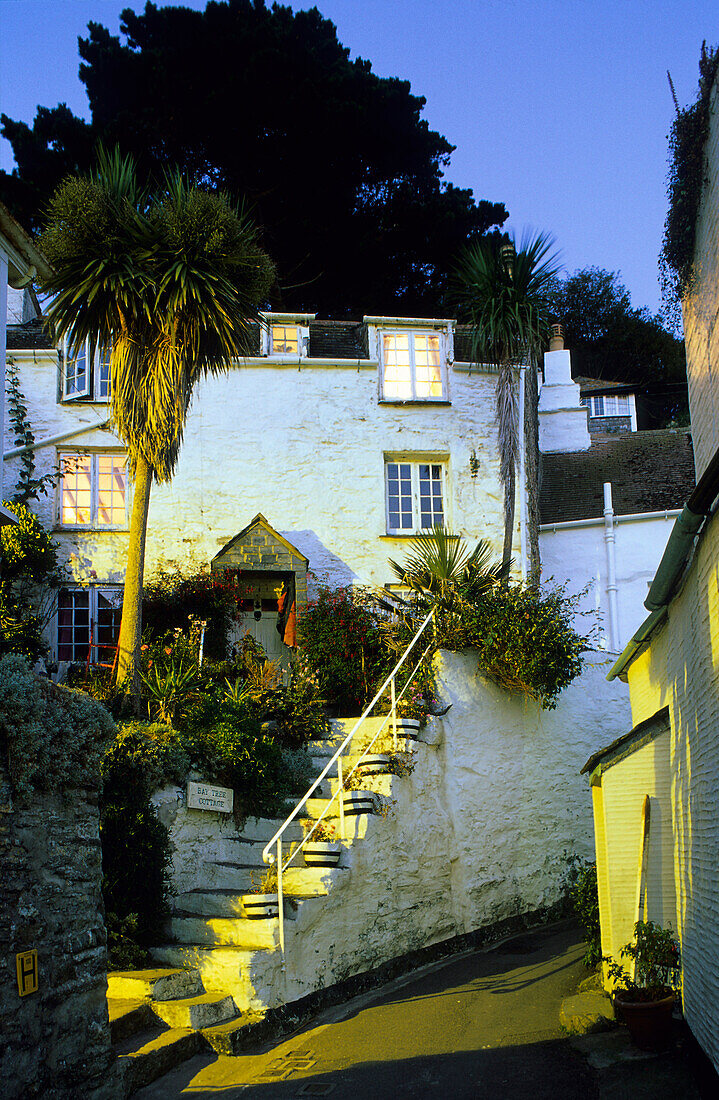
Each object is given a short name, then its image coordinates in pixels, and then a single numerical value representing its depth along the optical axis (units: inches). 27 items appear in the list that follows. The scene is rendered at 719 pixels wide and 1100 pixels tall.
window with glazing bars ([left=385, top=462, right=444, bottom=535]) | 697.6
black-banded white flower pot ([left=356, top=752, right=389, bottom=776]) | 418.9
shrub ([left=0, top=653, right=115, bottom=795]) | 209.2
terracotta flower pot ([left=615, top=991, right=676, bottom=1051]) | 276.5
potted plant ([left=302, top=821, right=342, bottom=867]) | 363.3
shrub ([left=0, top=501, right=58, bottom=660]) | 484.4
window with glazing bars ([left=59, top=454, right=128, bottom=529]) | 668.7
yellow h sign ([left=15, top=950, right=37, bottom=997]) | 203.9
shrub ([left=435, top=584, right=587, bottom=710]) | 487.5
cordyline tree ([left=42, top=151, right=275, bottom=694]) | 482.6
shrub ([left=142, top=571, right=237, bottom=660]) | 613.0
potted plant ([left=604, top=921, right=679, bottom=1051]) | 277.3
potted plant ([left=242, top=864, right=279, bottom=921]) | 329.1
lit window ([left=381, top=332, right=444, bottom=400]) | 708.7
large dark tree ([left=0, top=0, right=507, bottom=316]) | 981.2
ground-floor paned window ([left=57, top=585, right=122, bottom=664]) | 642.2
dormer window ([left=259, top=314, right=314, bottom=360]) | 702.5
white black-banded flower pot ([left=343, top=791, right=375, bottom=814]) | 388.5
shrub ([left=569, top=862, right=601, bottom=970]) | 378.3
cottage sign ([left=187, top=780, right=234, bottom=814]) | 376.2
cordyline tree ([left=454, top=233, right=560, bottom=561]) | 661.9
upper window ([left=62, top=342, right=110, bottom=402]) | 684.1
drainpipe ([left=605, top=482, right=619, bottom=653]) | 729.0
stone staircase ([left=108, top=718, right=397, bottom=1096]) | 284.4
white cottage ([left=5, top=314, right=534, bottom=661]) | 657.0
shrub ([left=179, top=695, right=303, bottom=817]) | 396.5
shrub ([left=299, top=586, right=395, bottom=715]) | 537.6
